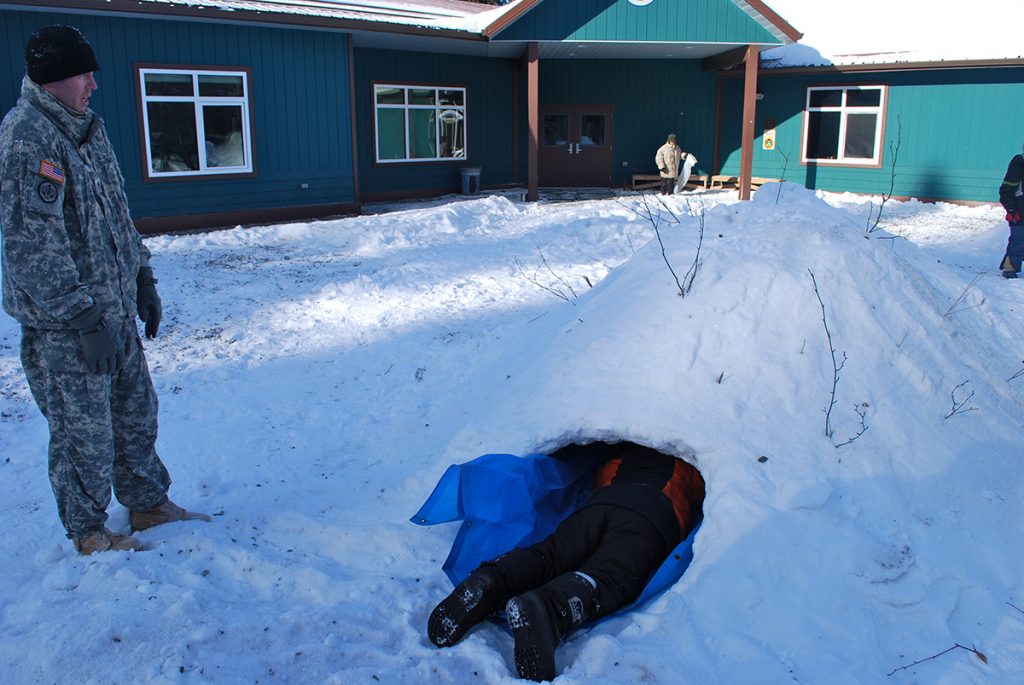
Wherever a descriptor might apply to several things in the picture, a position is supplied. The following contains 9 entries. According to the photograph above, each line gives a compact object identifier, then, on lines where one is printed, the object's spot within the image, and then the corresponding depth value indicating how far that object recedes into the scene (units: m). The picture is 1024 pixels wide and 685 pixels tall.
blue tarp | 3.57
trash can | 17.34
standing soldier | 3.07
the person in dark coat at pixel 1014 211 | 9.16
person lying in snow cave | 2.81
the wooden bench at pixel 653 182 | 19.25
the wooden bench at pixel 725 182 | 18.91
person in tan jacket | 17.88
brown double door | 19.52
